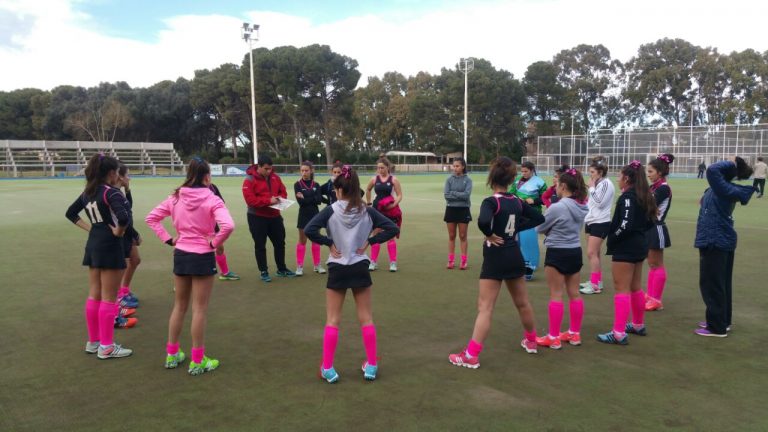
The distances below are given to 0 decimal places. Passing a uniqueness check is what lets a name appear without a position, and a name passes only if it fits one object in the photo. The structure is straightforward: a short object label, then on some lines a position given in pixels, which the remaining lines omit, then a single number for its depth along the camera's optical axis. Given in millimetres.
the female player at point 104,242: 4703
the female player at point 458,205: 8539
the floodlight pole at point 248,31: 36469
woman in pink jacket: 4398
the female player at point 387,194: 8359
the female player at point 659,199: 6000
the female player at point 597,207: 6570
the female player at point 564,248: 4996
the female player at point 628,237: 5090
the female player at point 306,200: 8391
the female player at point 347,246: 4180
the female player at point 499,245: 4469
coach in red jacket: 7891
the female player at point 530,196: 7898
